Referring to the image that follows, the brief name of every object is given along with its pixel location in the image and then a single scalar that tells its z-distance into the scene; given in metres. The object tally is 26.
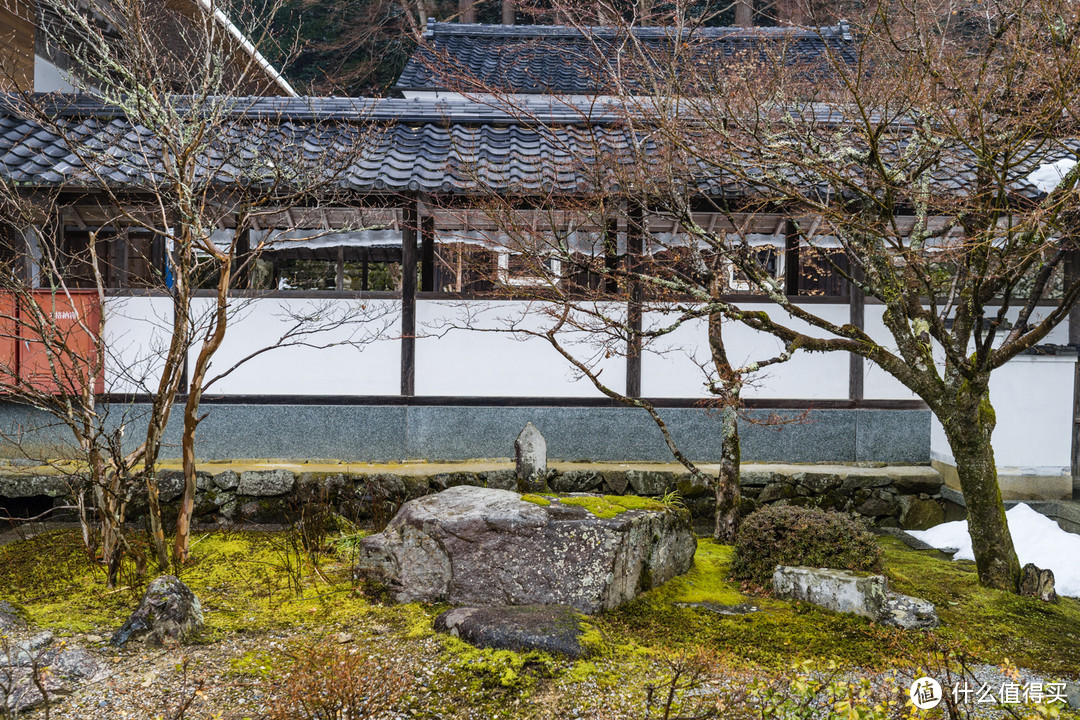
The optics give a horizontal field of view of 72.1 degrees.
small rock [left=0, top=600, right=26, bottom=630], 4.99
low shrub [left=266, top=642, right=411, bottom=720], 3.65
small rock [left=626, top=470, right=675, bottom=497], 8.13
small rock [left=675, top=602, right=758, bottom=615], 5.59
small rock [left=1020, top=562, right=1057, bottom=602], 5.91
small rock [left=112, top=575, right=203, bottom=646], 4.83
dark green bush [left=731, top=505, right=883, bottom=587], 5.99
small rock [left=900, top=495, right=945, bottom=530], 8.27
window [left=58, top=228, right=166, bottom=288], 12.05
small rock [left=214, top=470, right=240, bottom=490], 7.84
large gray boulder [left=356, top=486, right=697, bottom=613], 5.52
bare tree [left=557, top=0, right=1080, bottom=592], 4.88
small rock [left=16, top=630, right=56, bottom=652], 4.50
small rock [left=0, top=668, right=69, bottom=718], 3.95
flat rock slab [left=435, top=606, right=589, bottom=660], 4.66
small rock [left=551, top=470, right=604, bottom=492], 8.09
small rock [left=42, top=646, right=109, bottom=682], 4.36
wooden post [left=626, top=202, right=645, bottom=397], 8.24
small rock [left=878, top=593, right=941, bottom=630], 5.25
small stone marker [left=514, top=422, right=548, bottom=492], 6.81
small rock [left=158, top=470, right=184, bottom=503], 7.83
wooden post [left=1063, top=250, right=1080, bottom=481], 8.27
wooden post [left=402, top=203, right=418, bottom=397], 8.30
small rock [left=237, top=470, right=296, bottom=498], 7.84
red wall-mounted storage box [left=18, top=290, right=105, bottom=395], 7.97
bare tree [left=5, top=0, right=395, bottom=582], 5.56
